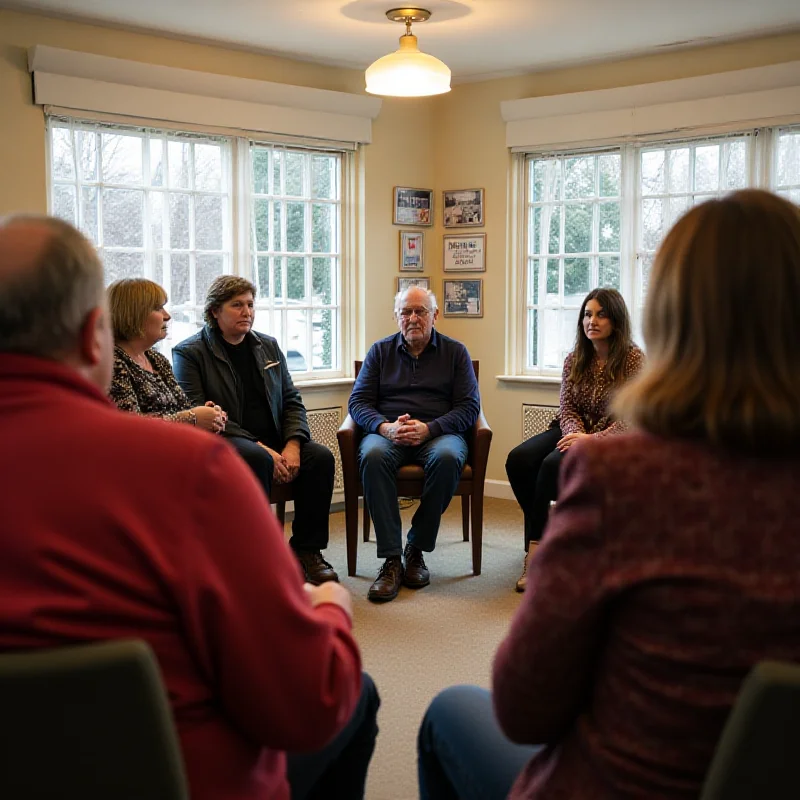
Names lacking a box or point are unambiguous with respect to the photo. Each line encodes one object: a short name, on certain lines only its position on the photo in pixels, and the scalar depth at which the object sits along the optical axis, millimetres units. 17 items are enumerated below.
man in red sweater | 1053
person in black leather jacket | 4164
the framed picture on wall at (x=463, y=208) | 5859
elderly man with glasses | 4113
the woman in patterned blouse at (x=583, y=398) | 4203
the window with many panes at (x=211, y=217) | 4753
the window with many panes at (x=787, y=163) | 4926
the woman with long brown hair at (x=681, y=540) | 1047
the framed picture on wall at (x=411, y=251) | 5898
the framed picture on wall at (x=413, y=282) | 5910
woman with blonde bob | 3484
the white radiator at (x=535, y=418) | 5660
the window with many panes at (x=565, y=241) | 5512
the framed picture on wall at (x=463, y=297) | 5910
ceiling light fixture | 4199
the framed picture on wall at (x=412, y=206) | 5844
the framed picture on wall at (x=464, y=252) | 5879
